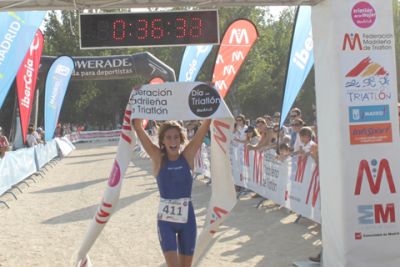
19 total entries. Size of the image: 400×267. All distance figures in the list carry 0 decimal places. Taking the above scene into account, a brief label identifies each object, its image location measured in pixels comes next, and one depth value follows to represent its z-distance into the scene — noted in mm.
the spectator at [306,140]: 8922
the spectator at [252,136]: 12977
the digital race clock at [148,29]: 5922
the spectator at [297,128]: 9992
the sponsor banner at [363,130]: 5891
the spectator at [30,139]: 19859
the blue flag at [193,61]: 14422
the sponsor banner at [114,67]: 24781
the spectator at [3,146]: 13703
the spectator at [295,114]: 10957
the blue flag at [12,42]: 9781
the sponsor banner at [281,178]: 8570
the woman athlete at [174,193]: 4840
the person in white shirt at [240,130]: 13341
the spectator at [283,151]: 9984
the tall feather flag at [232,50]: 11195
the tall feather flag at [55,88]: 19375
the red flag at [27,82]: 12758
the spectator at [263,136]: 11883
